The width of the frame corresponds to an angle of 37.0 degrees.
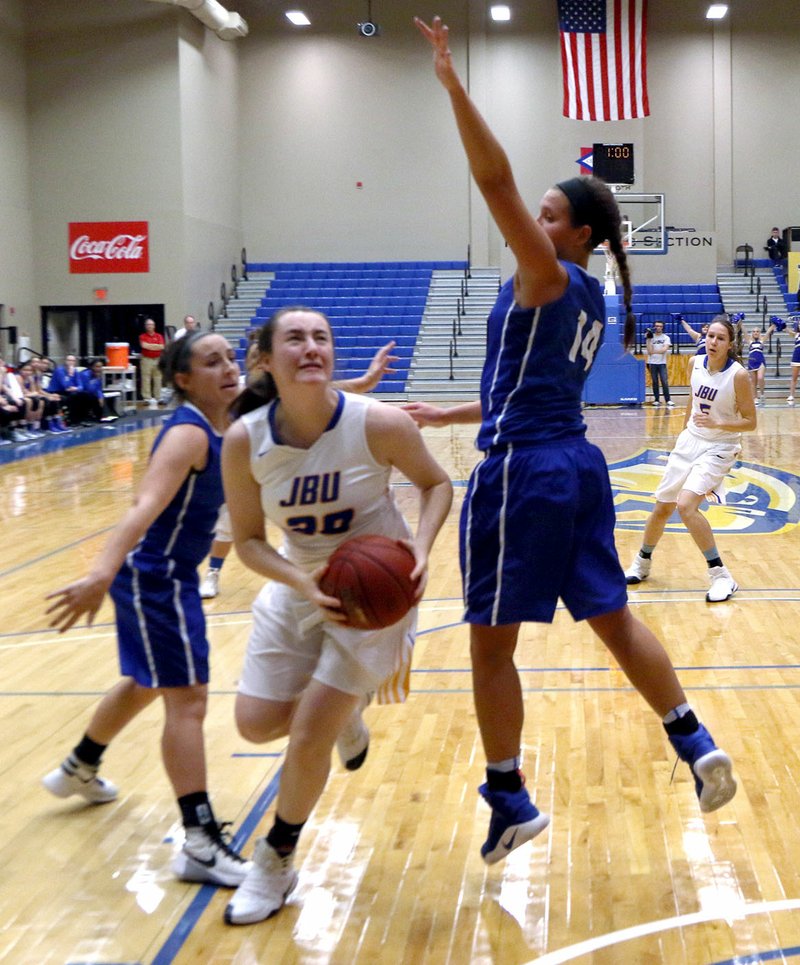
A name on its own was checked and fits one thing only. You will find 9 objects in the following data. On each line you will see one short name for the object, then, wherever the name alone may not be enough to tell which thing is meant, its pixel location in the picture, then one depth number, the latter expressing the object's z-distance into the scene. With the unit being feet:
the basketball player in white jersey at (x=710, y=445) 20.72
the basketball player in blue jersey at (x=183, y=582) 9.91
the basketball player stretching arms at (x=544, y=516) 9.46
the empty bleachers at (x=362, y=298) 78.04
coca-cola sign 75.92
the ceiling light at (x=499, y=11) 85.56
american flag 76.95
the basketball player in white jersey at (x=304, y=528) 9.14
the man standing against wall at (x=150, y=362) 68.64
